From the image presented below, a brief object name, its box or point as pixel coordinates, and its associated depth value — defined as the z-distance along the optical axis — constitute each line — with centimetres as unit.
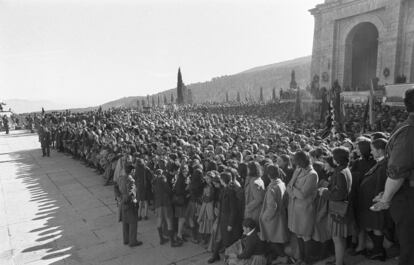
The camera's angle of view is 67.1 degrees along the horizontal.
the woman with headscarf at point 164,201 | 656
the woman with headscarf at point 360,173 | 473
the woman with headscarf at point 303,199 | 472
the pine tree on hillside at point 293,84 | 3636
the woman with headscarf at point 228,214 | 544
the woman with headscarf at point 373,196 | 444
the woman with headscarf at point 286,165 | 622
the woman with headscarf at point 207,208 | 589
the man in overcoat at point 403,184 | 303
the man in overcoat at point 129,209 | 657
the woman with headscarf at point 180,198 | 655
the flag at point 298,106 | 1836
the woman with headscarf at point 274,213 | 500
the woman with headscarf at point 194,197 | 625
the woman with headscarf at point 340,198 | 436
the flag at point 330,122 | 1246
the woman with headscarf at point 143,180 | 760
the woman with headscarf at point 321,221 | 483
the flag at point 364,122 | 1250
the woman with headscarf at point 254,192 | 525
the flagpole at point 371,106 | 1144
